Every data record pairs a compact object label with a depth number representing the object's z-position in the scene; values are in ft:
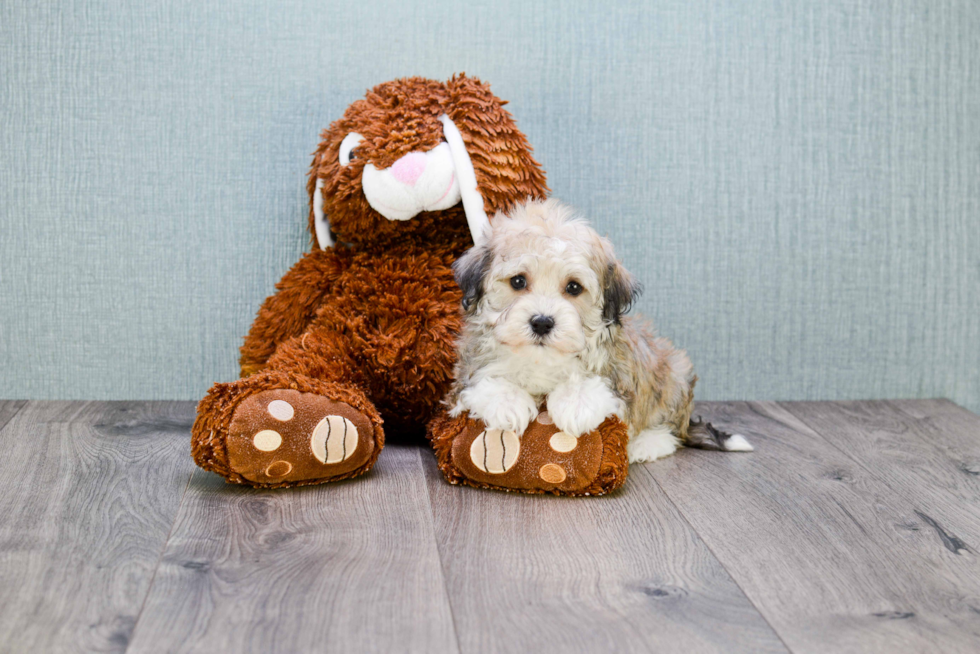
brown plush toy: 6.24
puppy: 5.40
